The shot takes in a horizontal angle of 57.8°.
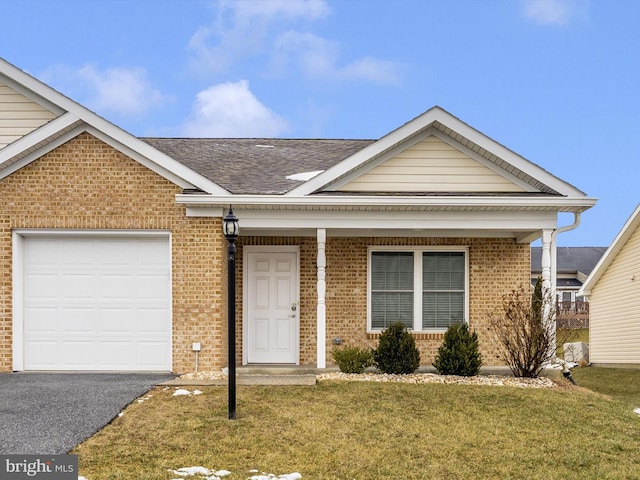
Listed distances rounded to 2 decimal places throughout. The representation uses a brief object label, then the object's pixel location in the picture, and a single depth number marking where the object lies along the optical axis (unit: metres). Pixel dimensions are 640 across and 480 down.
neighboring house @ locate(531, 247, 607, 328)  42.19
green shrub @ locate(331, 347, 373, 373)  10.13
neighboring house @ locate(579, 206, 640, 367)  18.77
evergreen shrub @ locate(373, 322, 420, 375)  10.16
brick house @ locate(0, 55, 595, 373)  10.45
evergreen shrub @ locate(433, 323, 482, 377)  10.12
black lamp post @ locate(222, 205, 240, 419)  7.24
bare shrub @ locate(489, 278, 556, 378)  10.10
